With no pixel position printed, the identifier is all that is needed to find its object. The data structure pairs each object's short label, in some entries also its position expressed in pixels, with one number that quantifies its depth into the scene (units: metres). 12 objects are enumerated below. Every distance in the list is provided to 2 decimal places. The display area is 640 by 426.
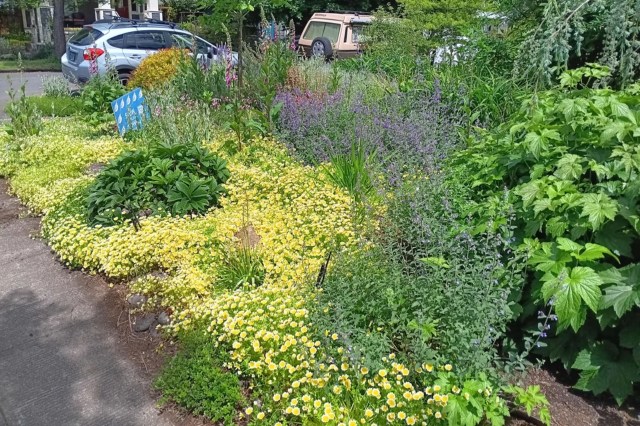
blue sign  7.09
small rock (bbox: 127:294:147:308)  3.87
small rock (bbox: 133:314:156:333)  3.66
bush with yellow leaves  9.01
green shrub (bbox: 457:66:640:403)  2.72
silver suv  12.45
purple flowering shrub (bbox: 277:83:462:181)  5.14
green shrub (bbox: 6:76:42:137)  7.28
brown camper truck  15.94
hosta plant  4.75
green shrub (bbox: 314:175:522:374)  2.69
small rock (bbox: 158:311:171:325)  3.65
